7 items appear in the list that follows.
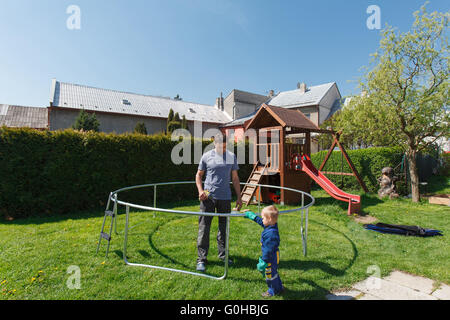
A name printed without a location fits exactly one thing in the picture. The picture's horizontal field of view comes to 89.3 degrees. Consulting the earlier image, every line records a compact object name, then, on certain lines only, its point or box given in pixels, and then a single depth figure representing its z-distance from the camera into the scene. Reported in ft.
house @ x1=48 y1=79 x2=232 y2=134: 66.64
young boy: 9.05
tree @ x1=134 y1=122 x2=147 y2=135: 63.03
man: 11.45
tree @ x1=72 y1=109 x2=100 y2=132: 54.39
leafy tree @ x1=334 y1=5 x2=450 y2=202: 25.77
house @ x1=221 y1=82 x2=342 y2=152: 79.30
